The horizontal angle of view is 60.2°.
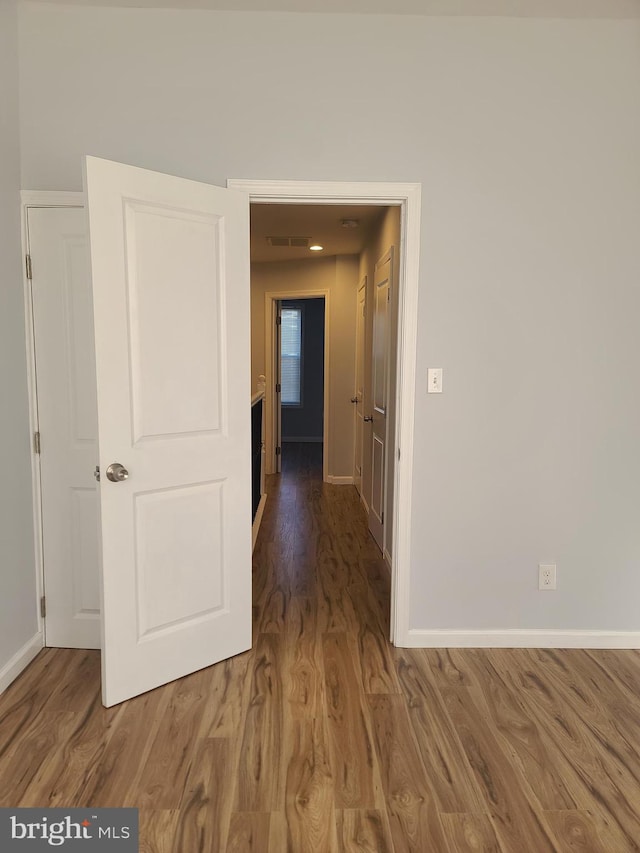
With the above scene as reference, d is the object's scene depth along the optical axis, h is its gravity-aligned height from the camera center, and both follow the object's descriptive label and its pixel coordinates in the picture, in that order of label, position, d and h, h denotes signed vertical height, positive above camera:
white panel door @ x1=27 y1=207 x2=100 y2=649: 2.41 -0.27
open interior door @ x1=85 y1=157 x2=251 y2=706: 2.06 -0.23
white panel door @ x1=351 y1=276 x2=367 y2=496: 5.66 -0.25
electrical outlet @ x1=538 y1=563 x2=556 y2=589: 2.65 -0.99
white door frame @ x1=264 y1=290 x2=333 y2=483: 6.38 -0.05
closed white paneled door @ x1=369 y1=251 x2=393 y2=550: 4.00 -0.16
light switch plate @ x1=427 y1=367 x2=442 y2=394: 2.54 -0.06
